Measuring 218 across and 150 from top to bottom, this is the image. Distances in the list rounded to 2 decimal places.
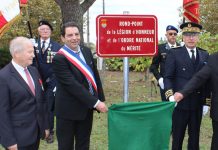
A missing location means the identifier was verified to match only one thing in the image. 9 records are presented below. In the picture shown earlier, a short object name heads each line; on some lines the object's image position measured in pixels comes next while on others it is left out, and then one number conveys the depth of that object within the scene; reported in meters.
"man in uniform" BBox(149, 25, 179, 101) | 6.16
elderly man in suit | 3.49
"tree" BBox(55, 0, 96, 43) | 10.35
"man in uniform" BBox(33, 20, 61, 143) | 6.30
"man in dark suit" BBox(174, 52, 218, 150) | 4.41
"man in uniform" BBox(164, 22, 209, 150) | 4.81
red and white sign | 4.40
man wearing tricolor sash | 4.14
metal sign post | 4.60
